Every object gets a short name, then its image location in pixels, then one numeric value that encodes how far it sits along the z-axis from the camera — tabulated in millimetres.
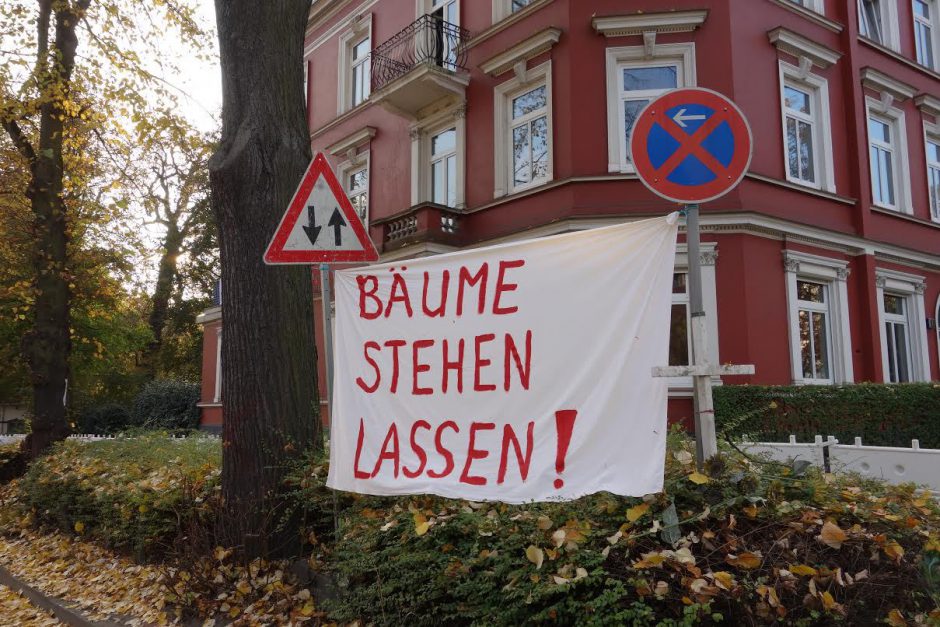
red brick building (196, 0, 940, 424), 12969
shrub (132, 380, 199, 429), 25266
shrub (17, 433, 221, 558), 5684
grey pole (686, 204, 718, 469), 3414
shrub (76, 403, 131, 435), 26969
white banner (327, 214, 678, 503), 3428
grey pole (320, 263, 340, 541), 4684
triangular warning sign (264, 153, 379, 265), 4691
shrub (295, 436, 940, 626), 2801
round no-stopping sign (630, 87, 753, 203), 3473
